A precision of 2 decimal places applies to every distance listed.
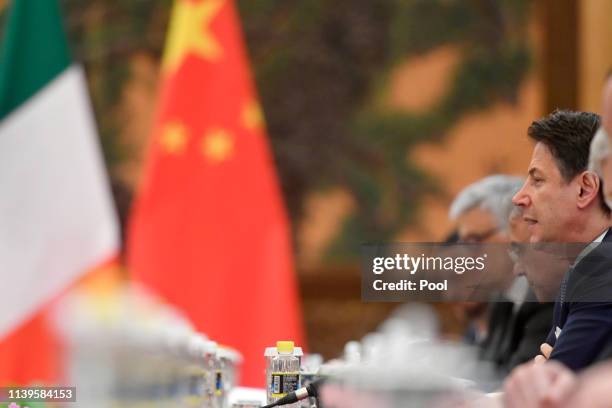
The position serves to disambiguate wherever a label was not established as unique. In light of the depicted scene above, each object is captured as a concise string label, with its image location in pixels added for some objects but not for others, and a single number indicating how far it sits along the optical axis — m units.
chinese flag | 12.34
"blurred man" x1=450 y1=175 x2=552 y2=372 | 7.30
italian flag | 10.40
